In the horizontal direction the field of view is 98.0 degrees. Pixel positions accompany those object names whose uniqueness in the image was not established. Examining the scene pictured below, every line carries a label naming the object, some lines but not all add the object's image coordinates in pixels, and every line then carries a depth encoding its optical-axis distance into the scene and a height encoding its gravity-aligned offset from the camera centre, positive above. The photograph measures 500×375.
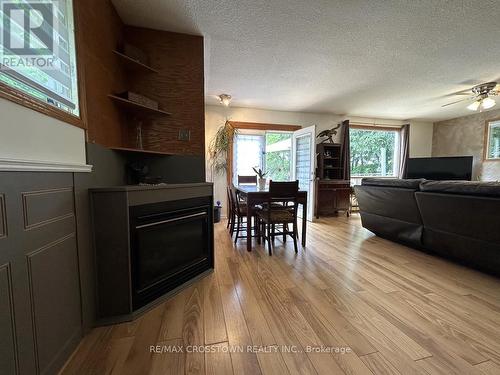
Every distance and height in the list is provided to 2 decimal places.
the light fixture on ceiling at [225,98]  3.90 +1.31
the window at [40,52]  0.88 +0.57
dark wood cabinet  4.78 -0.56
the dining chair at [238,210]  3.13 -0.59
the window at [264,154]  4.82 +0.40
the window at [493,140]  4.73 +0.69
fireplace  1.43 -0.55
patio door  4.23 +0.23
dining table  2.78 -0.38
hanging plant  4.53 +0.49
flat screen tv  4.79 +0.09
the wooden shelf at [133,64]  1.85 +0.97
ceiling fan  3.41 +1.28
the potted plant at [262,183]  3.25 -0.18
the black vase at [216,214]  4.22 -0.84
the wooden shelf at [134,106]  1.79 +0.58
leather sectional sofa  1.94 -0.48
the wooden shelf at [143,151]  1.75 +0.17
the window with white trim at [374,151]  5.64 +0.53
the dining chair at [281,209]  2.71 -0.52
